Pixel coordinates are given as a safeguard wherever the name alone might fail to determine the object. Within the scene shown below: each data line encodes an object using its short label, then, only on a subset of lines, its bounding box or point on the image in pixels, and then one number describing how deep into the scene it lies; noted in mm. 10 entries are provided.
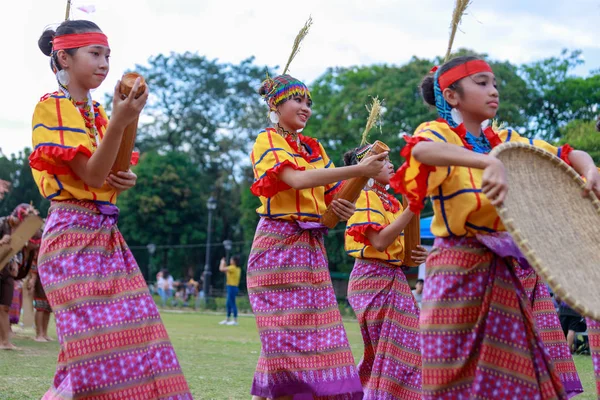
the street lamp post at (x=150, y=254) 43084
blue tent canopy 18897
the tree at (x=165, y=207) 47312
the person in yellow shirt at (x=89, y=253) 3857
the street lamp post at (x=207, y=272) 32438
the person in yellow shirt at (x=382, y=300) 6180
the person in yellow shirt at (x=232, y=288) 21422
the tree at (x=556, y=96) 35094
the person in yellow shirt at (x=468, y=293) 3656
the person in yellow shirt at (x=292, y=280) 5188
